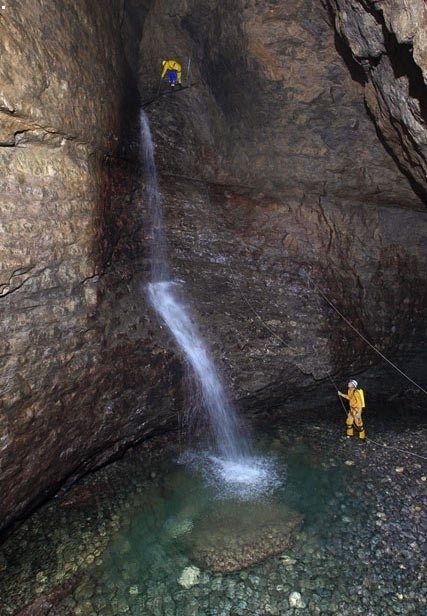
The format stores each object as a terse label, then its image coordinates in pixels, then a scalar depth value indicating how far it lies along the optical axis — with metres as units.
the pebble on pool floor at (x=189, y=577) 6.45
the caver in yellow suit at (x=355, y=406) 9.87
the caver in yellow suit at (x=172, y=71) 10.20
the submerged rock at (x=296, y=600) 6.05
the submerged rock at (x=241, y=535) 6.86
